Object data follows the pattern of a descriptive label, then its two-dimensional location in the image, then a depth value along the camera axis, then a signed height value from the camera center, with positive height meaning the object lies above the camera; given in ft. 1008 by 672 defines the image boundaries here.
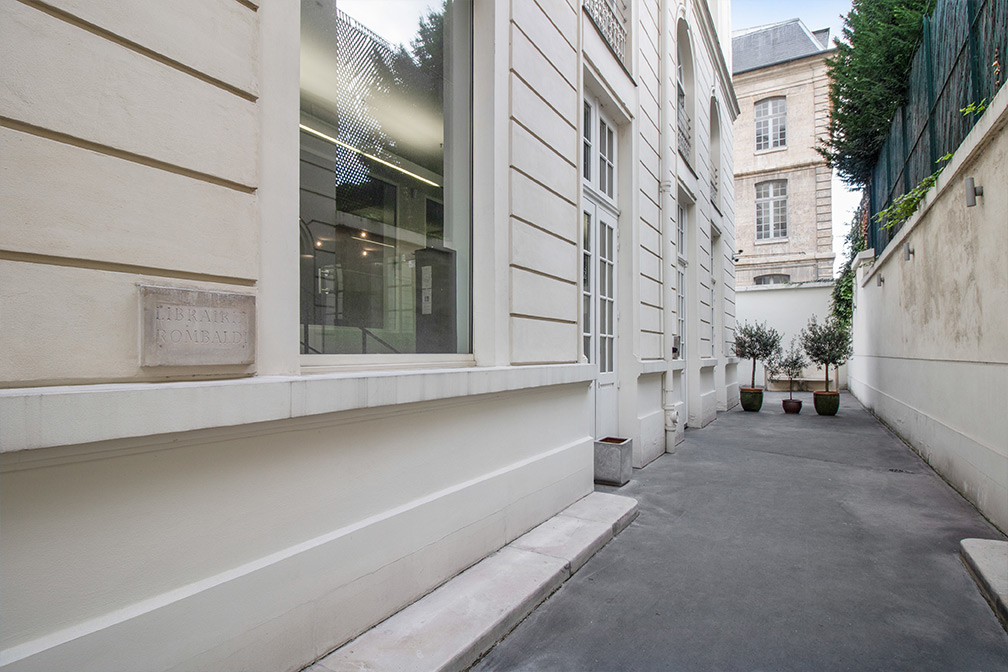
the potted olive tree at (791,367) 40.45 -1.74
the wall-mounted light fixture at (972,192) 15.52 +4.39
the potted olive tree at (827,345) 41.65 +0.04
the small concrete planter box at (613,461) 18.37 -3.94
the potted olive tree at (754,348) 42.57 -0.19
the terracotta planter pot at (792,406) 40.24 -4.50
